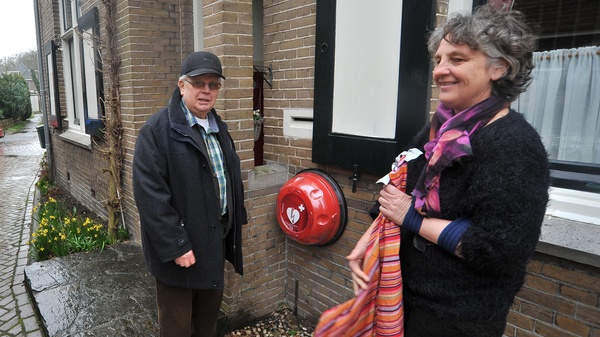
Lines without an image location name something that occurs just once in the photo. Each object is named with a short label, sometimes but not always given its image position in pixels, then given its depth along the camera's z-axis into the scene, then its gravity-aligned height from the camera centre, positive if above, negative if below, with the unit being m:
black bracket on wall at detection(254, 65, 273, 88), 3.49 +0.19
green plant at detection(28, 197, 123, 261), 4.82 -1.86
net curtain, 2.25 +0.00
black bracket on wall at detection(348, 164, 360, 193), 2.81 -0.54
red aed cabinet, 2.91 -0.82
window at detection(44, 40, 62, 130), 8.42 +0.17
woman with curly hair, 1.22 -0.29
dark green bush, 29.31 -0.33
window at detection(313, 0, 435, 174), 2.37 +0.13
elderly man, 2.03 -0.52
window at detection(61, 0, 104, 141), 5.50 +0.39
